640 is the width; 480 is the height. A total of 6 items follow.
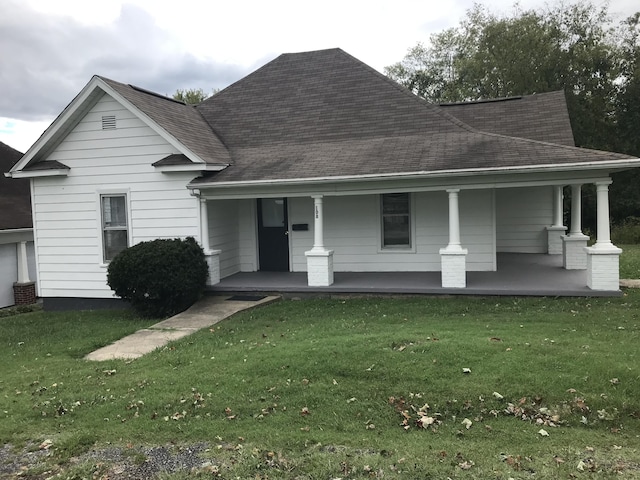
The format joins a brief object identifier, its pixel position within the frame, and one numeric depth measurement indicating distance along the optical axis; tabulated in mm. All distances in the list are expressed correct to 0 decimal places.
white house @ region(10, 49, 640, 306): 10633
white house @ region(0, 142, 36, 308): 18636
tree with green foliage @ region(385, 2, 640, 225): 29234
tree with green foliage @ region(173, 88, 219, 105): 46688
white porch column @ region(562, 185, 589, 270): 12586
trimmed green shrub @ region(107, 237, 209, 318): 10586
